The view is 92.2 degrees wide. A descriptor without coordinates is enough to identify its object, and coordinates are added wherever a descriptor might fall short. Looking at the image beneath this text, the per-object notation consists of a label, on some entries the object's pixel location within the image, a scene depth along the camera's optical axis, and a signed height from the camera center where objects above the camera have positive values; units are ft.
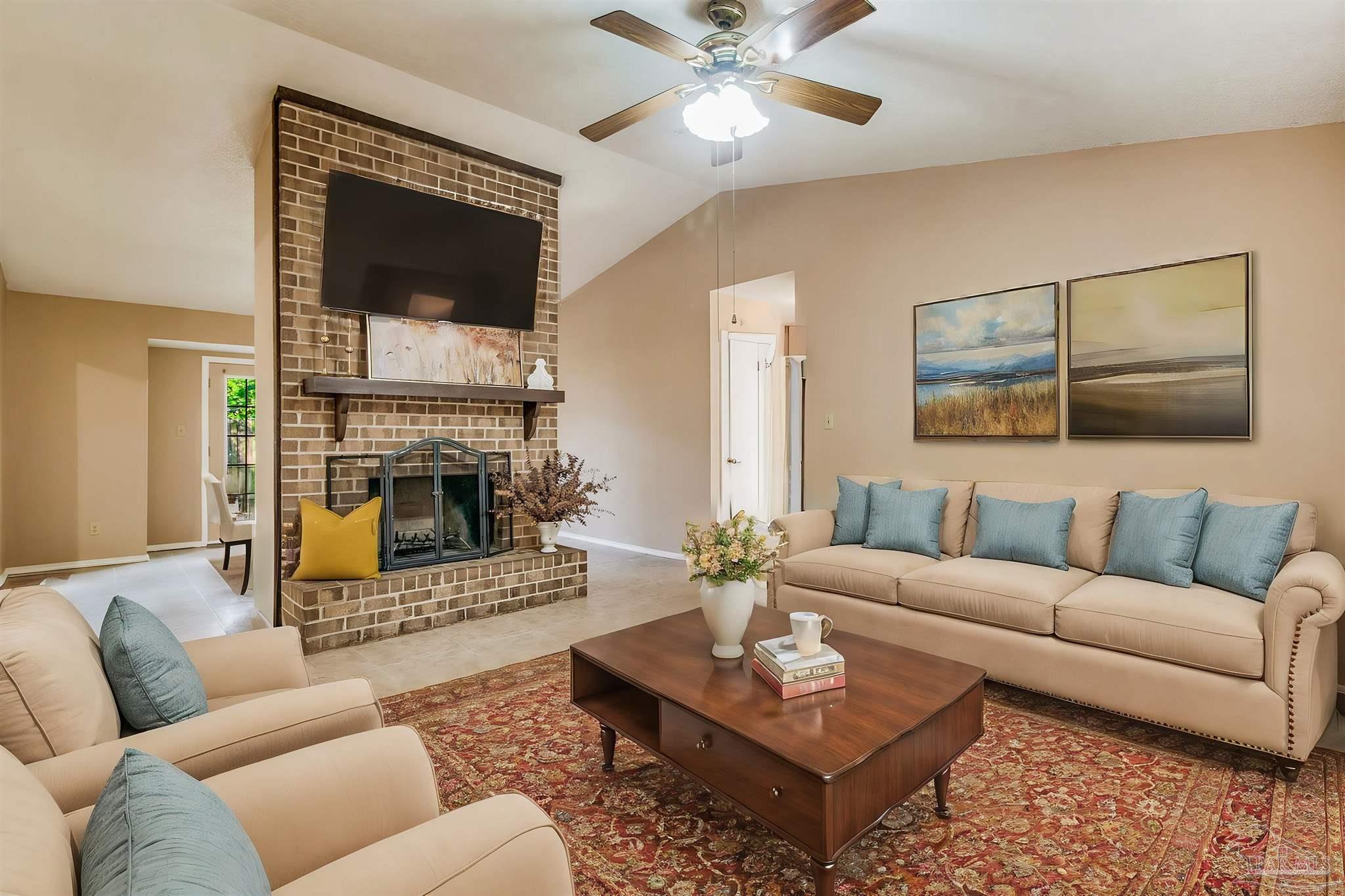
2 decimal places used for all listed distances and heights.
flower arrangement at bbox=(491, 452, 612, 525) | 14.44 -1.19
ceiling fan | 7.13 +4.48
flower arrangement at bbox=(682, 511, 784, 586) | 6.67 -1.20
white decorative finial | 14.87 +1.40
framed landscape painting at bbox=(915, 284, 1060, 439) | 11.66 +1.36
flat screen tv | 12.13 +3.70
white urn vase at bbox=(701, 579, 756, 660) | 6.84 -1.86
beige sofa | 7.04 -2.49
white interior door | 19.34 +0.44
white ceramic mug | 6.28 -1.90
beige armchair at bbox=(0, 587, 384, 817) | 3.87 -1.92
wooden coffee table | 4.91 -2.48
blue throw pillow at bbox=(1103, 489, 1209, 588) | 8.84 -1.44
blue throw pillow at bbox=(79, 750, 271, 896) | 2.25 -1.52
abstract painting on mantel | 12.84 +1.80
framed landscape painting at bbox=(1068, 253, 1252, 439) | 9.57 +1.33
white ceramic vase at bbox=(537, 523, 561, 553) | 14.74 -2.18
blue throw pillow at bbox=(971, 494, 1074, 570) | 10.18 -1.54
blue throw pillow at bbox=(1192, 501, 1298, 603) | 8.21 -1.45
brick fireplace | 11.68 +0.65
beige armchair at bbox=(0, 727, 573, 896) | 2.61 -2.05
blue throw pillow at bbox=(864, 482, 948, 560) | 11.72 -1.56
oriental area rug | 5.53 -3.76
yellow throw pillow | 11.71 -1.95
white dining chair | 16.71 -2.17
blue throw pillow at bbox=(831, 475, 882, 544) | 12.86 -1.53
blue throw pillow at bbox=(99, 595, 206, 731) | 4.73 -1.76
